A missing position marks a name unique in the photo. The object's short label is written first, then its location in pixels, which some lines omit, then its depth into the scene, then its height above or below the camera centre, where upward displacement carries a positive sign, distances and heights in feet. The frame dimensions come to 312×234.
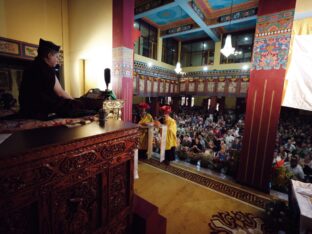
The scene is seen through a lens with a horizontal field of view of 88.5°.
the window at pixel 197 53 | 39.39 +10.78
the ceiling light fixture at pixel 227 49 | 20.45 +6.13
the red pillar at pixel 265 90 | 9.99 +0.58
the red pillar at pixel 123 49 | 12.69 +3.45
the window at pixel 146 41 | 31.89 +10.91
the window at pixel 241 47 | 34.60 +11.09
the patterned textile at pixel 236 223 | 8.03 -6.56
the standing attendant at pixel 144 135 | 15.24 -4.00
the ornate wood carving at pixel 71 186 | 3.01 -2.24
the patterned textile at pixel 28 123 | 5.07 -1.29
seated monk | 6.66 -0.14
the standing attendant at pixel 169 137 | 15.14 -4.04
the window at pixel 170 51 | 38.58 +10.68
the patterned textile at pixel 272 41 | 9.83 +3.72
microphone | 8.73 +0.87
